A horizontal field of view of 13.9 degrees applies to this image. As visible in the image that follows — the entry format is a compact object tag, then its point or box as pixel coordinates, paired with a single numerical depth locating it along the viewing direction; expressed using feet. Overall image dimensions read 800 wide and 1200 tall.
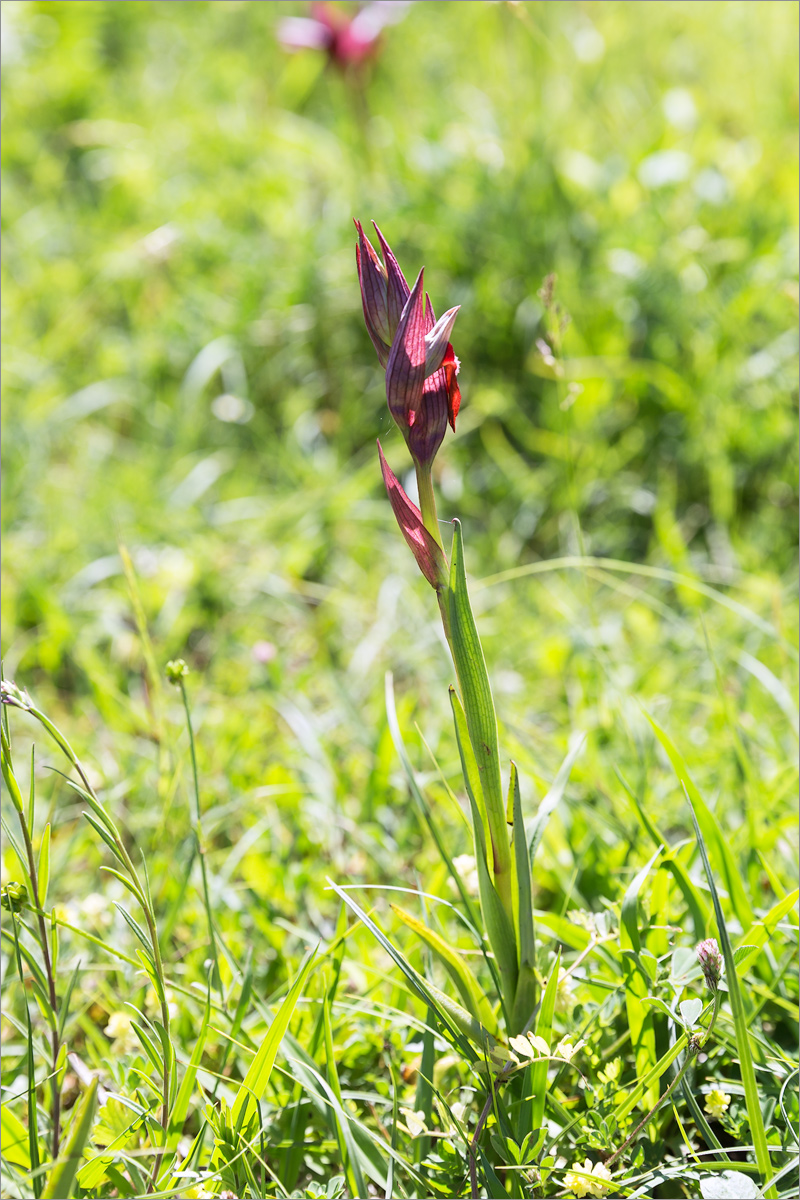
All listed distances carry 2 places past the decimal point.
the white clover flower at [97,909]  3.46
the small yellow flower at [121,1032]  3.26
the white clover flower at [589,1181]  3.05
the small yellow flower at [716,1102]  3.10
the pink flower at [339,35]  7.13
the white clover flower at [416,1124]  3.13
